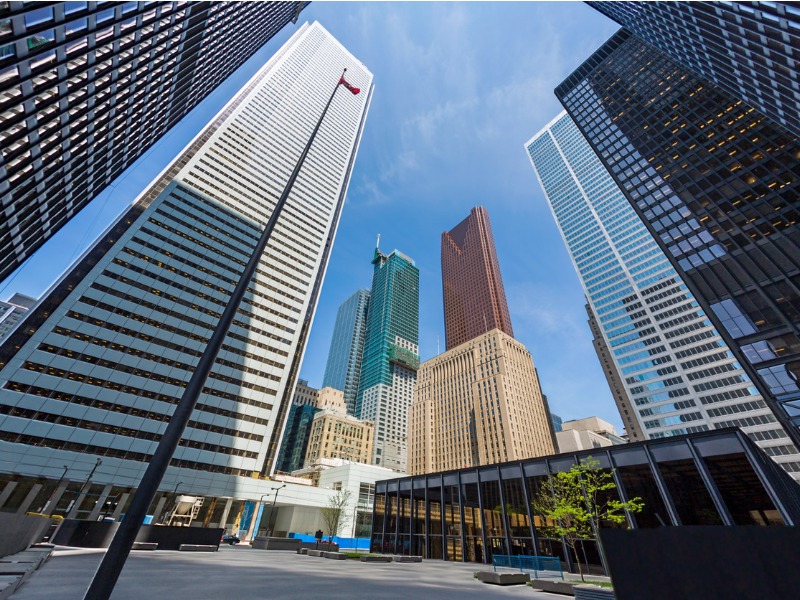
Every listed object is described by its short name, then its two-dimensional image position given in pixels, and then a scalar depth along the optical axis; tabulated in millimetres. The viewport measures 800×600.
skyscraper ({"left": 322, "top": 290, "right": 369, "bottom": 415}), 190988
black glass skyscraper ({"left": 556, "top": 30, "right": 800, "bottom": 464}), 39938
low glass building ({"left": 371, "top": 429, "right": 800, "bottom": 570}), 24891
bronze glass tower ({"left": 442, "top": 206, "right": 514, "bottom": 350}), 172125
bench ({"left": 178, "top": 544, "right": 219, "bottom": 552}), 26422
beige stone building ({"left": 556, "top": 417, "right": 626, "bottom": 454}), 126000
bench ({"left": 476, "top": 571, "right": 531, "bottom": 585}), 16938
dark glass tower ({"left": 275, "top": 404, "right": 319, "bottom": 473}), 141500
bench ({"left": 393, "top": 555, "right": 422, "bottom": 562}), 29406
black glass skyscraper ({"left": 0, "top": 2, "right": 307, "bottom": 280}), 19359
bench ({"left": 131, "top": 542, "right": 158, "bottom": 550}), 24078
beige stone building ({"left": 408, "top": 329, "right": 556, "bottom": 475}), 114062
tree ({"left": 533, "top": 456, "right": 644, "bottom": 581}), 20484
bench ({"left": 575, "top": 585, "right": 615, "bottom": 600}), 10695
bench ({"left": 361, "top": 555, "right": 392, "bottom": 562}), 26977
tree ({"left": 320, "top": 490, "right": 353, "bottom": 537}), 62969
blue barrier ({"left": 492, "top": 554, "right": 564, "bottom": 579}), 24125
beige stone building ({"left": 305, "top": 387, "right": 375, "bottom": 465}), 120188
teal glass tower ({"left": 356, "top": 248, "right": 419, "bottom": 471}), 148388
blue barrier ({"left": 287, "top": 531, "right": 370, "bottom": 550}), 54719
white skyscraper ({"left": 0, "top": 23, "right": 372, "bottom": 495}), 52750
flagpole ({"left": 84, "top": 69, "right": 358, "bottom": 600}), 4598
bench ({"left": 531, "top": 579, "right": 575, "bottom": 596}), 14766
